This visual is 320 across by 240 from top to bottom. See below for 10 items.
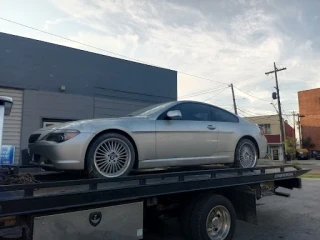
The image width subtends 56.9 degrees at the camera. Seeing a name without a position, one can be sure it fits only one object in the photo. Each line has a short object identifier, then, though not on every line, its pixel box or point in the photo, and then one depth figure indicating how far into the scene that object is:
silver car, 3.69
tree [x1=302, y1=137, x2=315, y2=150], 44.88
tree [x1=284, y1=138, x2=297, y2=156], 39.09
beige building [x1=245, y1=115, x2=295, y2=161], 40.74
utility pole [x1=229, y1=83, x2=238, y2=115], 31.44
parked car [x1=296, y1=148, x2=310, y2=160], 39.81
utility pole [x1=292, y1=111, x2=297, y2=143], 49.37
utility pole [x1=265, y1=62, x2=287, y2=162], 30.33
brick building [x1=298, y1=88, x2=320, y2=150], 45.38
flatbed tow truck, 2.88
